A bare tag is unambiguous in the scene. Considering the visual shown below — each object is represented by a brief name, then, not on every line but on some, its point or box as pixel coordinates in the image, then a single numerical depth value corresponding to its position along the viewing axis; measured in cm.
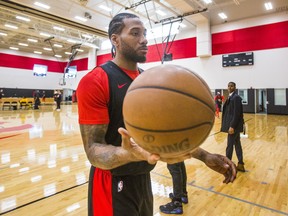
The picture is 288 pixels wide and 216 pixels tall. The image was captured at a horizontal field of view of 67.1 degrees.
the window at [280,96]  1279
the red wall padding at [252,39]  1272
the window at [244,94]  1407
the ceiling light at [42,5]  1173
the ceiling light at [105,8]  1230
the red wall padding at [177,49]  1572
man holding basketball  108
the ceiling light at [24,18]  1463
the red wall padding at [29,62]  2312
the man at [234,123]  383
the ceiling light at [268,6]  1179
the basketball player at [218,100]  1253
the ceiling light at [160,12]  1281
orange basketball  75
